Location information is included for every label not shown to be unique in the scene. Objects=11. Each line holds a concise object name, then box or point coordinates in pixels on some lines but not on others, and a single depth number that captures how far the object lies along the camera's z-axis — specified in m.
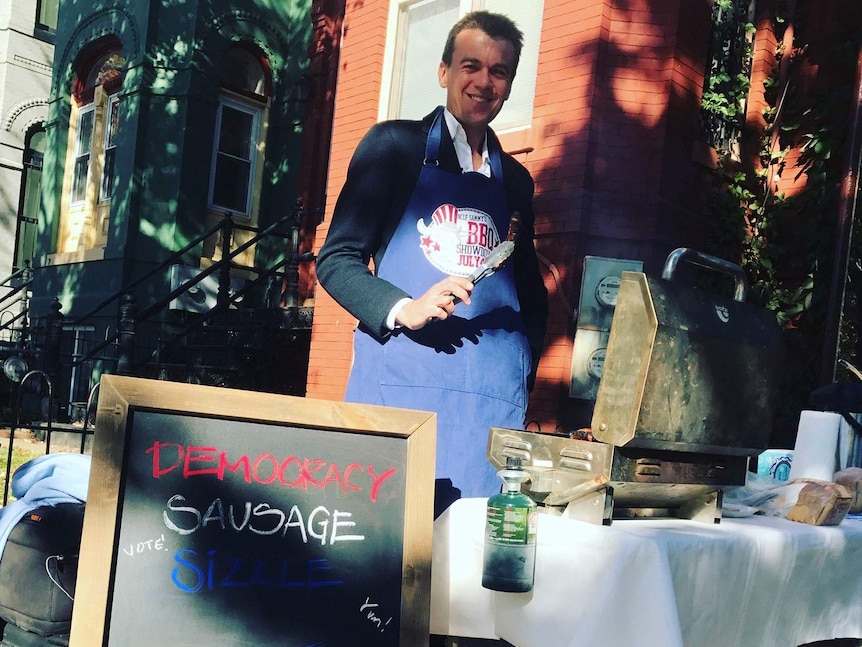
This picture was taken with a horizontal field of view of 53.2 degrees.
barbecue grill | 2.07
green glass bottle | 2.01
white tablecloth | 1.93
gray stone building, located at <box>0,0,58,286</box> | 16.56
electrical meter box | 5.87
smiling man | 2.57
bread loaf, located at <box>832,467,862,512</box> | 2.76
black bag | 2.37
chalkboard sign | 1.75
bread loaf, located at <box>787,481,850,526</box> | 2.48
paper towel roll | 2.96
